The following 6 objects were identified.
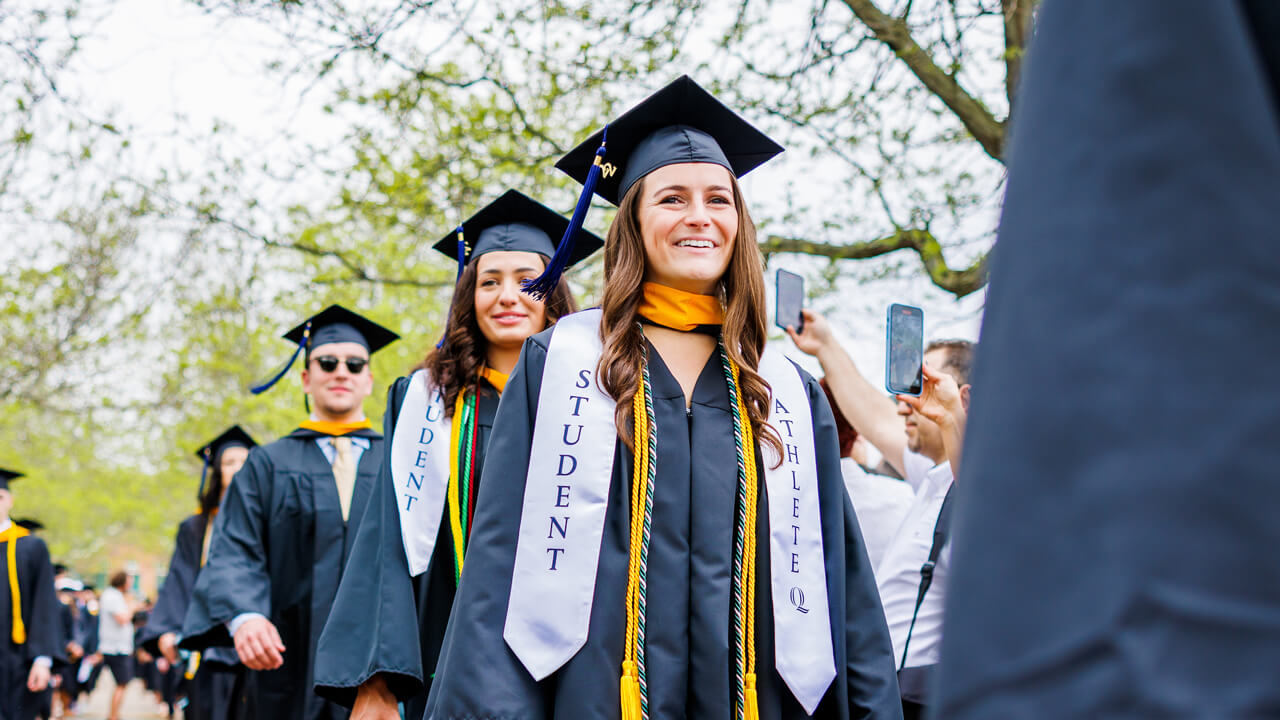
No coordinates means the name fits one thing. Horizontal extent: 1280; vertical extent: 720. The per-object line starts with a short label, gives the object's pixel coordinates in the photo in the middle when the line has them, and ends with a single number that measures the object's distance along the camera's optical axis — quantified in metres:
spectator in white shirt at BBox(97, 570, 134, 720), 17.73
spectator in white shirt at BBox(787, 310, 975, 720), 3.60
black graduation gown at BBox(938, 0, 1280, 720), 0.45
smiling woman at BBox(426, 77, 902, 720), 2.40
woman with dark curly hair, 3.42
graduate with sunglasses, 4.96
